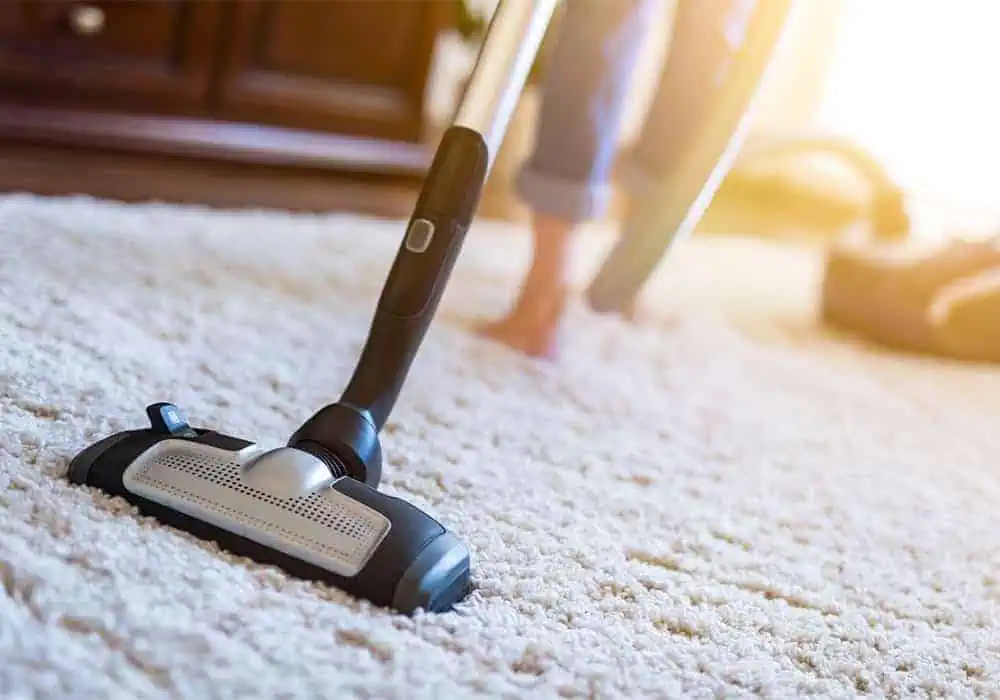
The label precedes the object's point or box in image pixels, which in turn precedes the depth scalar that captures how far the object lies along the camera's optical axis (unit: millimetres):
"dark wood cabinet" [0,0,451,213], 1594
